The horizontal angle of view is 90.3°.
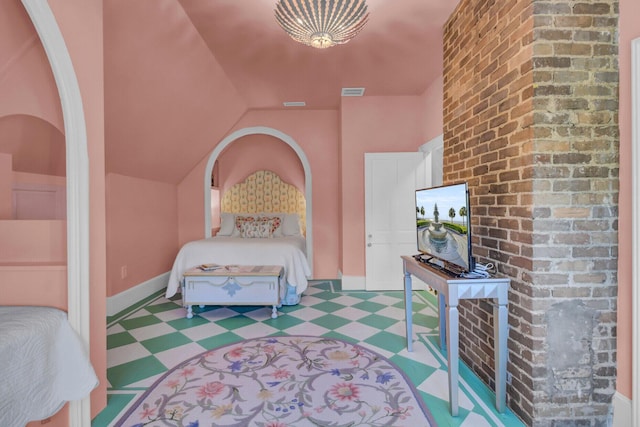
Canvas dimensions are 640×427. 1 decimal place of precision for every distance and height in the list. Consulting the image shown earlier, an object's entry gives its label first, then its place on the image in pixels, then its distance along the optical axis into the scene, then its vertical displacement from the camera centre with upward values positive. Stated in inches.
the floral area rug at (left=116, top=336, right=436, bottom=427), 73.4 -47.6
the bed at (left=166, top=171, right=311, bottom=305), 154.9 -15.5
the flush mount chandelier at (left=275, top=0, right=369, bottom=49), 83.7 +52.7
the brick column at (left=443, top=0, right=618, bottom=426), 68.3 +0.1
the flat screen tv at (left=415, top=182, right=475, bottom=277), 74.9 -5.0
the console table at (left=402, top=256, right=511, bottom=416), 73.4 -25.5
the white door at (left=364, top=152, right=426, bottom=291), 175.9 -2.1
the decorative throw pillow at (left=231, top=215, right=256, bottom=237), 196.7 -7.2
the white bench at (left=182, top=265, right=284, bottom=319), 139.9 -33.9
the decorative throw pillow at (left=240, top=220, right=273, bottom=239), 191.5 -10.9
